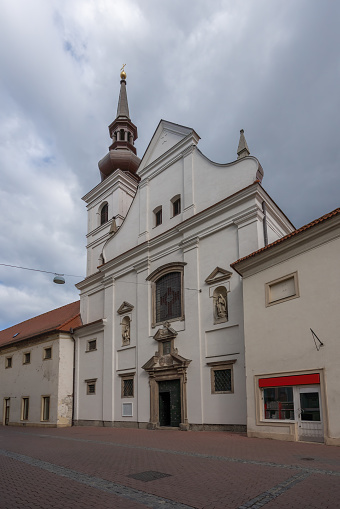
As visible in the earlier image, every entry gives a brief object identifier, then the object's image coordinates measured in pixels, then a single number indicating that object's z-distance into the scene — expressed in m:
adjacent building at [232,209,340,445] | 12.03
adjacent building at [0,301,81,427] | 26.08
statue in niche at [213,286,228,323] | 18.05
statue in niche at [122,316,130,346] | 23.27
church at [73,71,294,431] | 17.95
